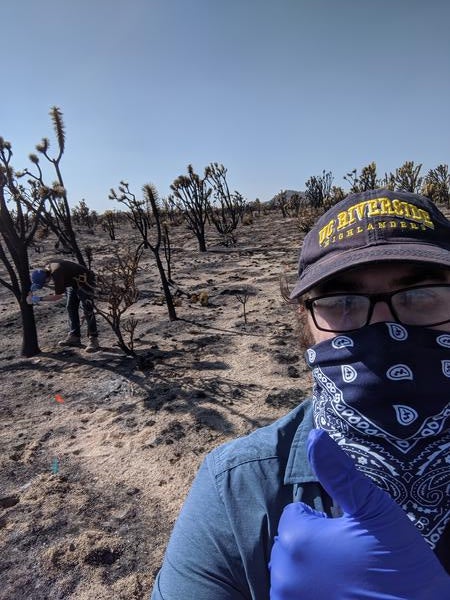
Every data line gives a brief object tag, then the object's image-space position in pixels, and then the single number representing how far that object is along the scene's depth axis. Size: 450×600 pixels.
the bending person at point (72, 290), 5.90
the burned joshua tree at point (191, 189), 15.84
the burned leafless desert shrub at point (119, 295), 5.52
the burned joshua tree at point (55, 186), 6.54
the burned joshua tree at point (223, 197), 19.07
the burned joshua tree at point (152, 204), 6.92
